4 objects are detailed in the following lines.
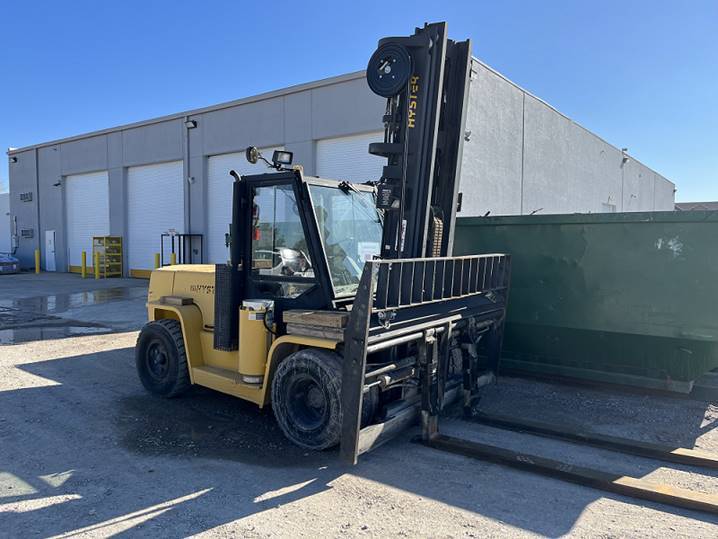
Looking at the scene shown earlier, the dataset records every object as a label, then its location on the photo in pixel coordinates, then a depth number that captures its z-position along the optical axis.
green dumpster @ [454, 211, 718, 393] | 5.77
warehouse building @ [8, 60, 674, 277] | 15.03
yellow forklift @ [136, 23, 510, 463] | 4.25
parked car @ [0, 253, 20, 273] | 25.16
